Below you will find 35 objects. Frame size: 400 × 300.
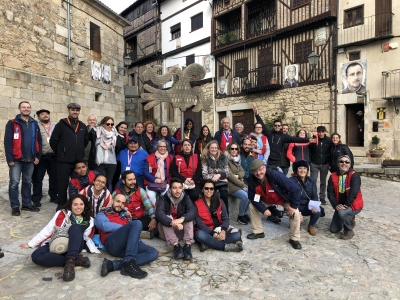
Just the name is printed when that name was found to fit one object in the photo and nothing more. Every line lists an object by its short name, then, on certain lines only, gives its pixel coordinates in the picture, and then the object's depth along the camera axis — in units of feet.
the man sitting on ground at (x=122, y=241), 10.24
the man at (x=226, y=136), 19.98
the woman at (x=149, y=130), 19.31
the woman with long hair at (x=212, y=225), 12.47
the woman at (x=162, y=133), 19.76
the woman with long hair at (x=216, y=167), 15.71
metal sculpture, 20.62
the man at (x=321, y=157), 19.95
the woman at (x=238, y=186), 16.20
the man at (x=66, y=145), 15.33
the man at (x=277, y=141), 20.12
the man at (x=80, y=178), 14.30
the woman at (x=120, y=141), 16.66
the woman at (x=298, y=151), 20.15
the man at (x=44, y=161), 16.90
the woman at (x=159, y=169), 15.39
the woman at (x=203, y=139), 19.58
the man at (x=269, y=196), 13.41
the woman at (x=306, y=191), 14.76
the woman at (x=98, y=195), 12.62
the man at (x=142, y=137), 18.61
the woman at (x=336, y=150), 19.19
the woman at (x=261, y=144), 19.47
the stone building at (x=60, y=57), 31.48
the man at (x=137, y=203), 13.60
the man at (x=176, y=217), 11.98
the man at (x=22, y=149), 15.33
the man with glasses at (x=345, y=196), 14.37
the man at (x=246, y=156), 17.99
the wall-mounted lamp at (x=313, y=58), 42.16
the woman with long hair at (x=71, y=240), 10.43
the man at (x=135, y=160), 15.97
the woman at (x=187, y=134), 20.38
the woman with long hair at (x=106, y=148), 15.89
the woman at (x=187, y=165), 15.74
